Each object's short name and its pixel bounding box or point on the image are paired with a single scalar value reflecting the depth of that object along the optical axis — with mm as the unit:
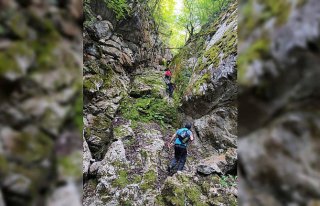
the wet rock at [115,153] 5686
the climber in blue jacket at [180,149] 4978
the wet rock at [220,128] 6181
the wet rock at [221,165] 5167
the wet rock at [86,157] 5454
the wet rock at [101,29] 9478
